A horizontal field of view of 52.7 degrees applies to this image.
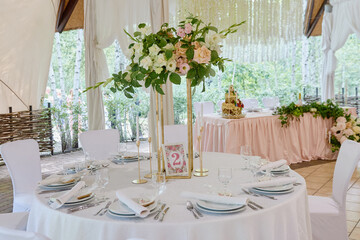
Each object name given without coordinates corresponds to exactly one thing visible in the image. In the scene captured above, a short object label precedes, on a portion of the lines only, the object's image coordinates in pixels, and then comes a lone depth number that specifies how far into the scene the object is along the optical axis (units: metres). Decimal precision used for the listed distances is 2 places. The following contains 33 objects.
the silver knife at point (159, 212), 1.64
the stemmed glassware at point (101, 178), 1.95
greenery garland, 5.48
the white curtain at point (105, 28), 5.27
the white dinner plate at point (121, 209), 1.63
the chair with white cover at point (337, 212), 2.43
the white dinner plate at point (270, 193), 1.87
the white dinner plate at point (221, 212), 1.64
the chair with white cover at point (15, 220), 2.31
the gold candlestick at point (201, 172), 2.30
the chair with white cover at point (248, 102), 6.96
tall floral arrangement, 2.05
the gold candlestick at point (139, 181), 2.20
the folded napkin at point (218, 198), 1.69
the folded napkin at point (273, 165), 2.26
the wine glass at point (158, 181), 1.83
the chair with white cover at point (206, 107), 6.54
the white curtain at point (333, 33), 6.98
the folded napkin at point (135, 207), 1.62
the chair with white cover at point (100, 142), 3.36
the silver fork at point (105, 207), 1.70
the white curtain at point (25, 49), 5.86
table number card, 2.25
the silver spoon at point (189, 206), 1.71
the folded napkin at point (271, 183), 1.92
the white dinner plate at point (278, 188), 1.89
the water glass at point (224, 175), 1.81
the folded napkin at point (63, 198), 1.77
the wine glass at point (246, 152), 2.24
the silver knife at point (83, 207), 1.75
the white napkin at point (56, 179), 2.16
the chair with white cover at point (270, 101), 6.91
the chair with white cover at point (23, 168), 2.79
